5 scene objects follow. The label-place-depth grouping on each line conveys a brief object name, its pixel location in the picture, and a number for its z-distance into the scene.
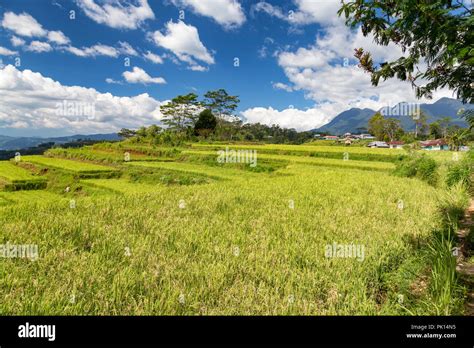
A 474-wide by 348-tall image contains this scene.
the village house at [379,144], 57.23
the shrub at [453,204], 7.12
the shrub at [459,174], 11.88
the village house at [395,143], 62.66
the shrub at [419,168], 15.42
